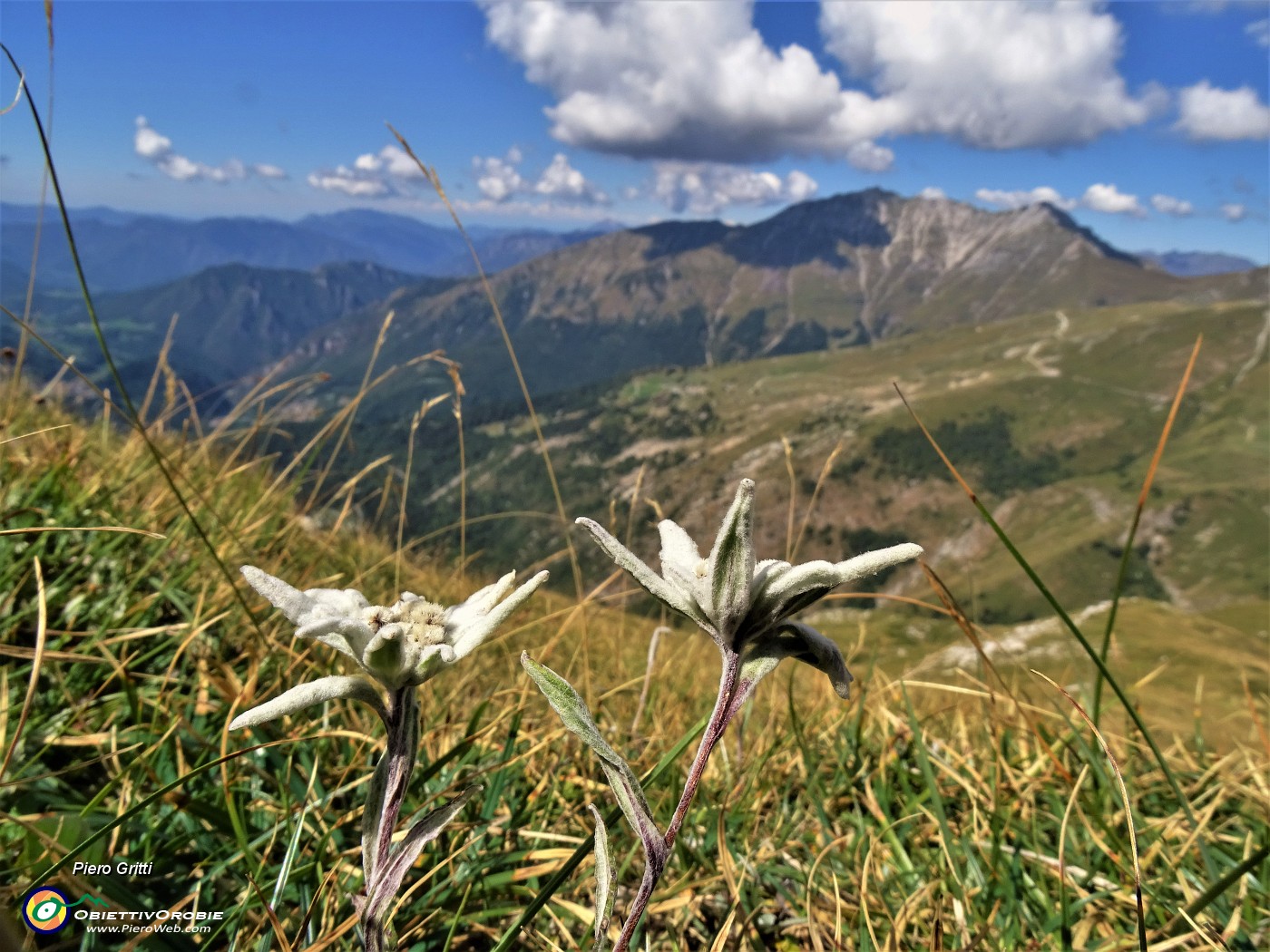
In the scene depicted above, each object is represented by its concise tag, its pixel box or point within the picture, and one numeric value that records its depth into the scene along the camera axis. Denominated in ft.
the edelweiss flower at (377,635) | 0.47
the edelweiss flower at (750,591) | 0.46
